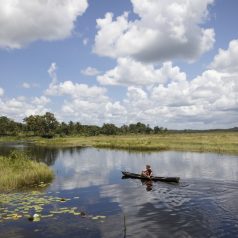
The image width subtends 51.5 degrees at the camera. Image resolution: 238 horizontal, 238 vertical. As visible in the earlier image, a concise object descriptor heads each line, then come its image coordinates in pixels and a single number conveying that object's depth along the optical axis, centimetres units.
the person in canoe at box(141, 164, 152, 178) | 2961
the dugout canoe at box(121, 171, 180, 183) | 2775
